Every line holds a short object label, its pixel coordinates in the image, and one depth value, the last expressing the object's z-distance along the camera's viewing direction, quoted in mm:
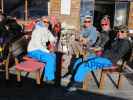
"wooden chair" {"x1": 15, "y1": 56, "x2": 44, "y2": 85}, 2927
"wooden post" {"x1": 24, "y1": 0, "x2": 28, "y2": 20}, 4548
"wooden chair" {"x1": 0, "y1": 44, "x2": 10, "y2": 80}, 3141
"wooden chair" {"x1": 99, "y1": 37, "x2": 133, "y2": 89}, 3009
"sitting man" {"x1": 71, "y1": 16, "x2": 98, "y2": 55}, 3445
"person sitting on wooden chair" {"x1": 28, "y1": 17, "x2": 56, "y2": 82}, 3116
